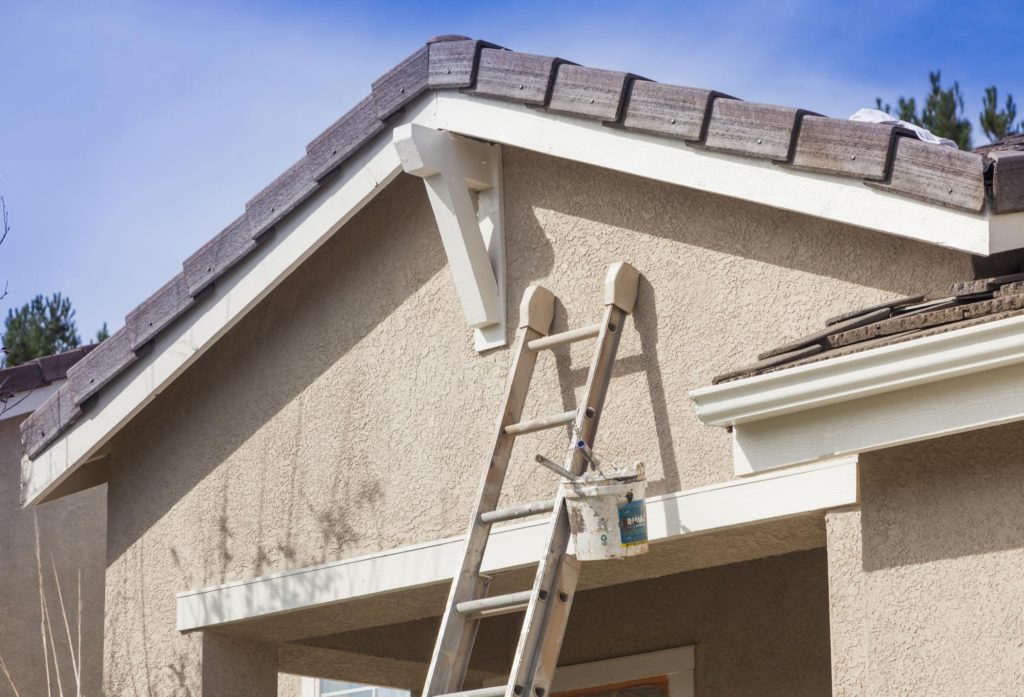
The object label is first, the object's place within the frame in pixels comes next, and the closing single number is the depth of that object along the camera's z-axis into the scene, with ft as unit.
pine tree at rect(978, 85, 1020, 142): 64.13
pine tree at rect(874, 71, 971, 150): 66.13
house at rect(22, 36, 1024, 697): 15.40
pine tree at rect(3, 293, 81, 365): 74.13
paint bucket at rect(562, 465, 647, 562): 17.07
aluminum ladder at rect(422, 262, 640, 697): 17.15
